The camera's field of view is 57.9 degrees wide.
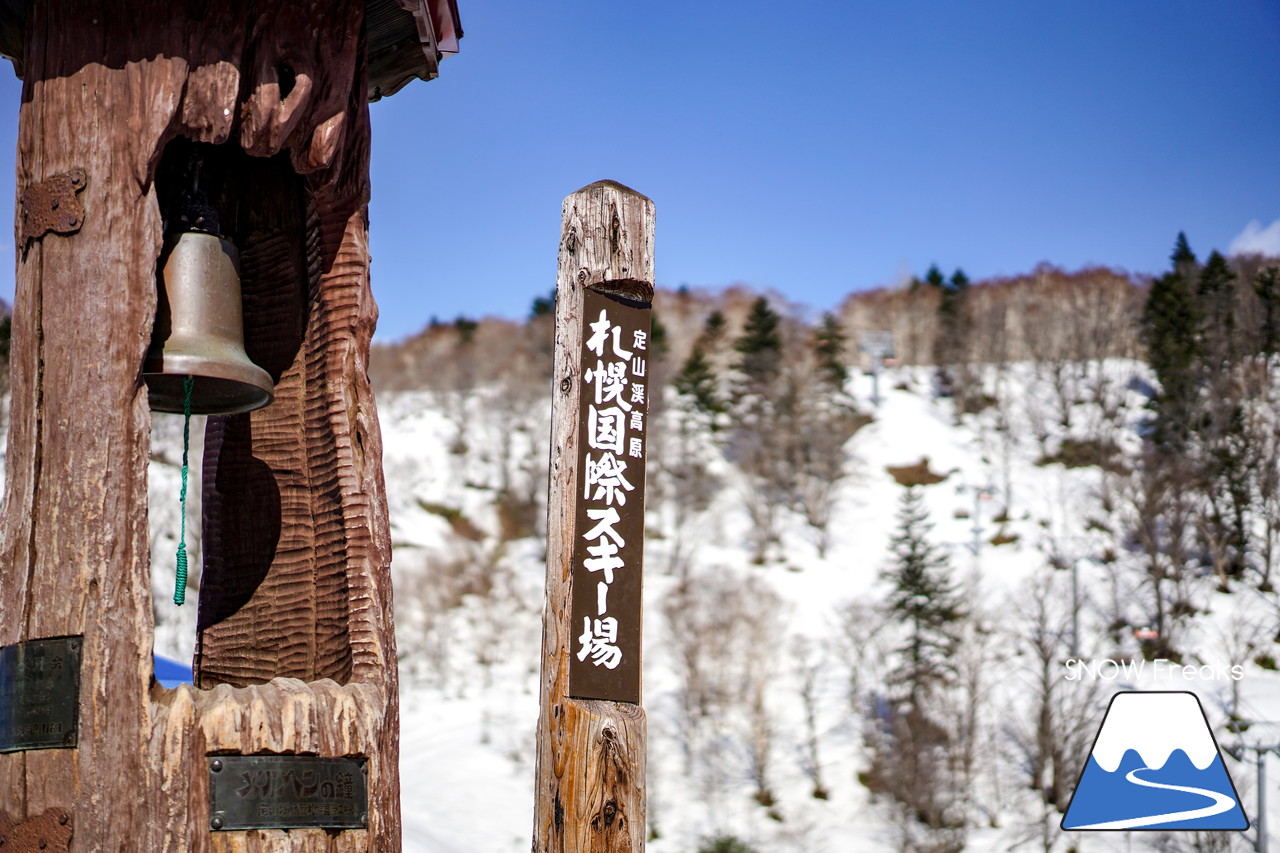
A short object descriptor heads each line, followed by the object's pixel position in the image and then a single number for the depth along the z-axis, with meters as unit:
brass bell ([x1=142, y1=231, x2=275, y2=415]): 3.22
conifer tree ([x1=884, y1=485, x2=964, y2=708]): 31.67
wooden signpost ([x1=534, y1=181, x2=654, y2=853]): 3.32
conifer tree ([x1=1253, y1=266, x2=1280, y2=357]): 50.78
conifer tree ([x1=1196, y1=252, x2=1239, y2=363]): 49.81
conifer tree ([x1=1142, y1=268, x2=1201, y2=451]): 45.69
